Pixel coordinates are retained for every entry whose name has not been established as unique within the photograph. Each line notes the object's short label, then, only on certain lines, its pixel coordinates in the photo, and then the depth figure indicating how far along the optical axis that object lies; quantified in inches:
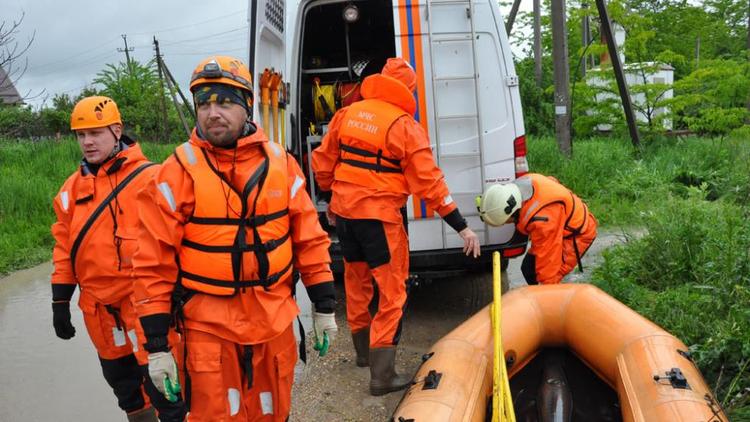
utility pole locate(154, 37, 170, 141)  988.6
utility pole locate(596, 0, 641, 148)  371.6
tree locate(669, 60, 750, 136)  419.8
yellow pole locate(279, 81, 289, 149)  197.2
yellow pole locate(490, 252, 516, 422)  94.0
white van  172.4
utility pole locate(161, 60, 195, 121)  974.8
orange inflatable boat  106.0
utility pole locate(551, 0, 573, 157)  363.6
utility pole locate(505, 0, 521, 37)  547.6
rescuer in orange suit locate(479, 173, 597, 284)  158.4
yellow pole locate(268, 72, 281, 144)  189.8
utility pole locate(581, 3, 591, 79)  436.1
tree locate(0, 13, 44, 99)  353.4
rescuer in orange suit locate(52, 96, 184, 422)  119.4
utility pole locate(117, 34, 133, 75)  1409.7
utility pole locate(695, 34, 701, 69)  927.5
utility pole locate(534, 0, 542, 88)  768.3
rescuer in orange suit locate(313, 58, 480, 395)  147.6
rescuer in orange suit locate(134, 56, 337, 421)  91.1
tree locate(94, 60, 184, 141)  1159.4
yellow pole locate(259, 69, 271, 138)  181.5
